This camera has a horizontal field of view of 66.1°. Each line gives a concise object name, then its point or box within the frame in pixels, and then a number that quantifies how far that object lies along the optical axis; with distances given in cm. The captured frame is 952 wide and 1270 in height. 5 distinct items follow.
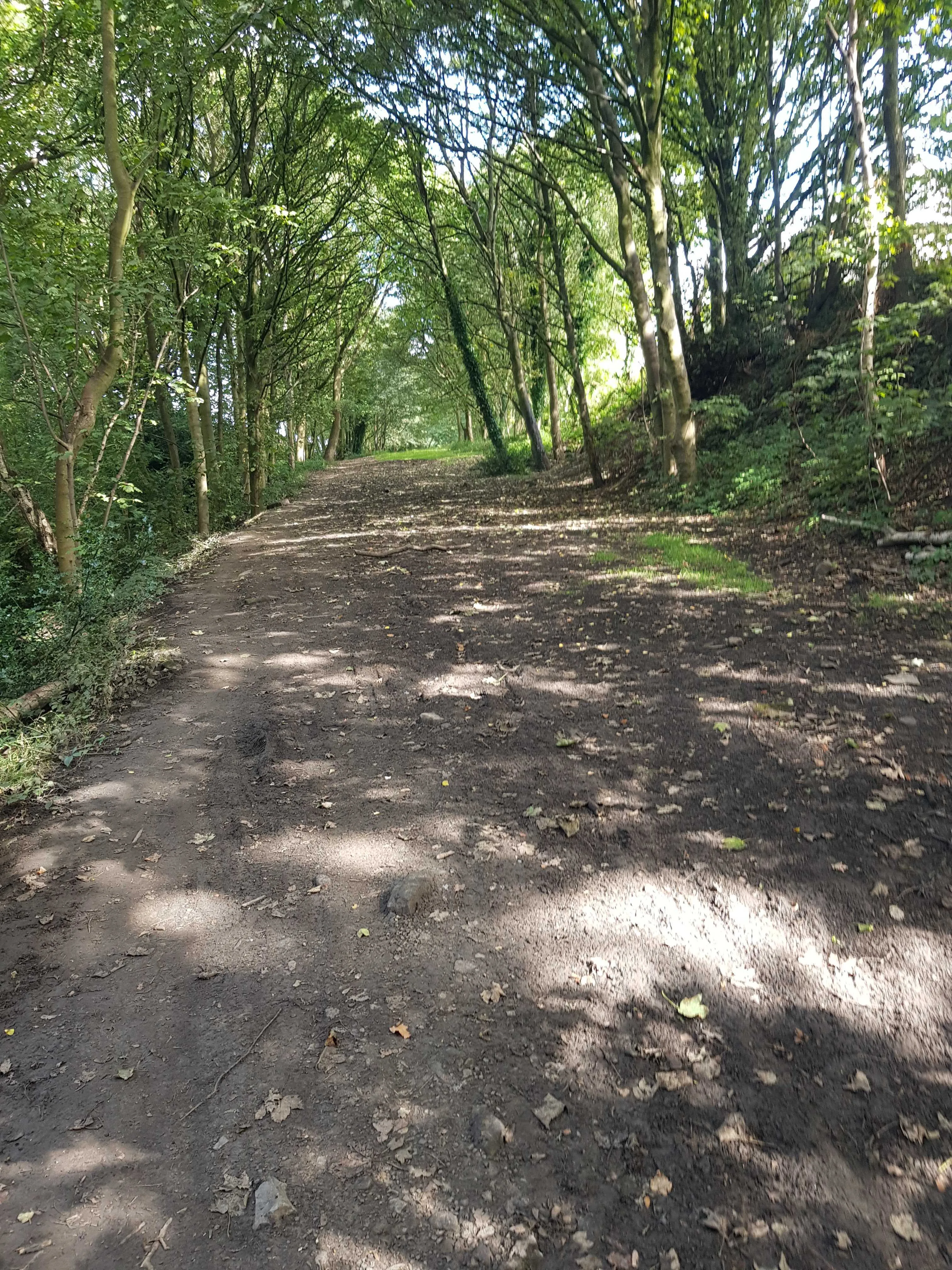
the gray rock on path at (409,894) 395
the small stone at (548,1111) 280
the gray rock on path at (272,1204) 250
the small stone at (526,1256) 234
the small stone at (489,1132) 271
